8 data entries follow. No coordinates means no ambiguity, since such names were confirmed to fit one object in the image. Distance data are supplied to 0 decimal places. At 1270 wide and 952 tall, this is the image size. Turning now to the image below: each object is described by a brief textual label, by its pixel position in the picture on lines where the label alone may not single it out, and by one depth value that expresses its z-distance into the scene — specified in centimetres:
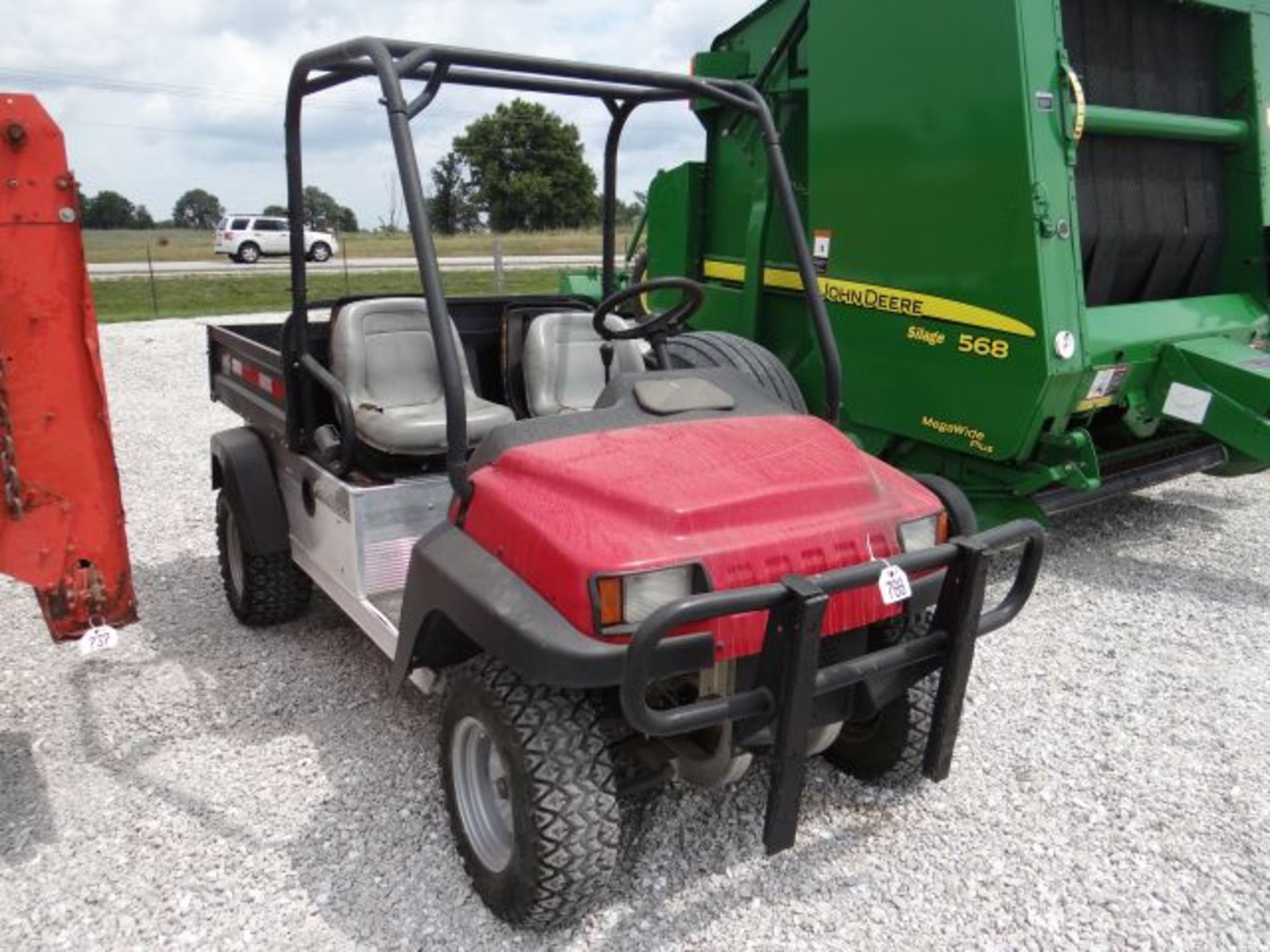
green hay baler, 375
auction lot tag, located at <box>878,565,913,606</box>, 200
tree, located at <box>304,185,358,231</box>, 3353
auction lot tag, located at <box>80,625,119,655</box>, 245
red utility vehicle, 192
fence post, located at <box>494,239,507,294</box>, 1373
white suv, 2739
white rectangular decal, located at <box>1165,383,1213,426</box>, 409
